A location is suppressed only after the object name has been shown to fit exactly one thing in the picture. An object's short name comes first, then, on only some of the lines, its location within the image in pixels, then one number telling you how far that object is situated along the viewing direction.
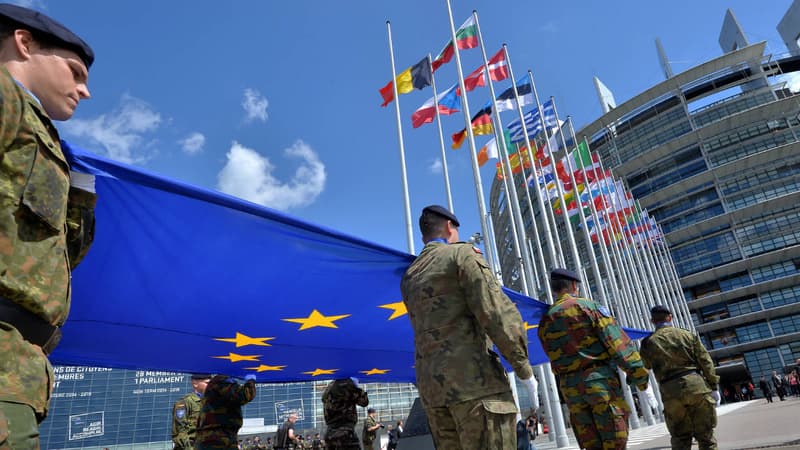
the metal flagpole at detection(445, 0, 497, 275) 10.76
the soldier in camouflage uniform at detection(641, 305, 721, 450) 4.65
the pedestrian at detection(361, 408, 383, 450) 9.37
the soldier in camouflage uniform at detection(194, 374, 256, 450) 4.36
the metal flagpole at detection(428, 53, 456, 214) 10.82
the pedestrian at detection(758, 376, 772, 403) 21.89
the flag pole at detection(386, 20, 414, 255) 9.95
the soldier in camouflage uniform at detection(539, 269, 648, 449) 3.38
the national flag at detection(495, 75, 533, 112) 15.37
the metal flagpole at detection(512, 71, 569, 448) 10.79
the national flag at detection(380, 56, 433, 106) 12.17
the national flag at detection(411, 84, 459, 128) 12.84
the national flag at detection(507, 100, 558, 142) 16.27
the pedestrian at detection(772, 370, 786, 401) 22.35
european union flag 2.86
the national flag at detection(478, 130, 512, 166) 15.35
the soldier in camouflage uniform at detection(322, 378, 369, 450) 5.59
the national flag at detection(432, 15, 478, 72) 12.72
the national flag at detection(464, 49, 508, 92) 13.66
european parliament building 40.97
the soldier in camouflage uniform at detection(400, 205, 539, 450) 2.22
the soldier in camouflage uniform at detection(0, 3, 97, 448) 1.11
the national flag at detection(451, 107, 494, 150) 14.37
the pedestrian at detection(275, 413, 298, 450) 7.50
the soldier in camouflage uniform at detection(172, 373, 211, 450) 6.67
